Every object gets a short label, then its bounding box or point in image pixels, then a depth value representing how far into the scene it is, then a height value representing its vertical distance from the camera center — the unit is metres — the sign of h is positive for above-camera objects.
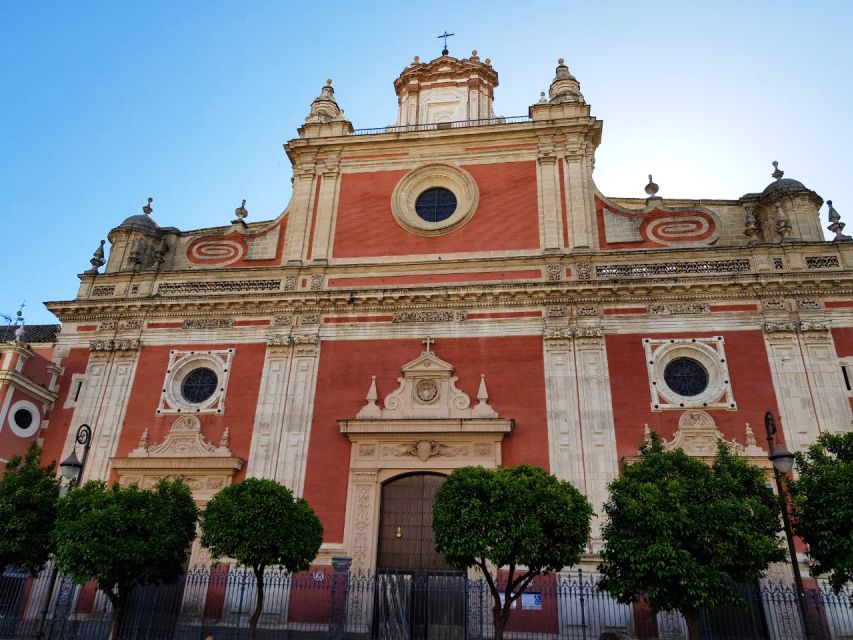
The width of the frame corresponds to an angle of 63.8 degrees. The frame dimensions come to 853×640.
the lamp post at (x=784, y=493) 11.19 +2.35
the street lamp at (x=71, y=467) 13.65 +2.73
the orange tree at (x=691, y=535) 11.49 +1.60
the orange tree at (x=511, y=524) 12.41 +1.79
